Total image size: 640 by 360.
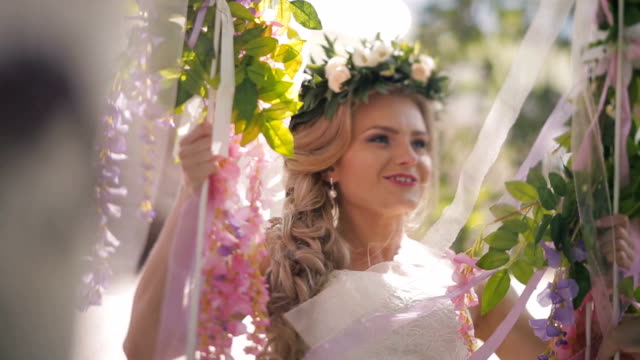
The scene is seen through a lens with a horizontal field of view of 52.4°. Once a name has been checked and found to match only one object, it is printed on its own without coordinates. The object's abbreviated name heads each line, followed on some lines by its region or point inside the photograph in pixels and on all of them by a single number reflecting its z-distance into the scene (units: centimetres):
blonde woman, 166
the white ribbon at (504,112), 124
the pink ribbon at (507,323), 125
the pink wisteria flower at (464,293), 138
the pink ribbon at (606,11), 112
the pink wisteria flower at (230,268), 106
